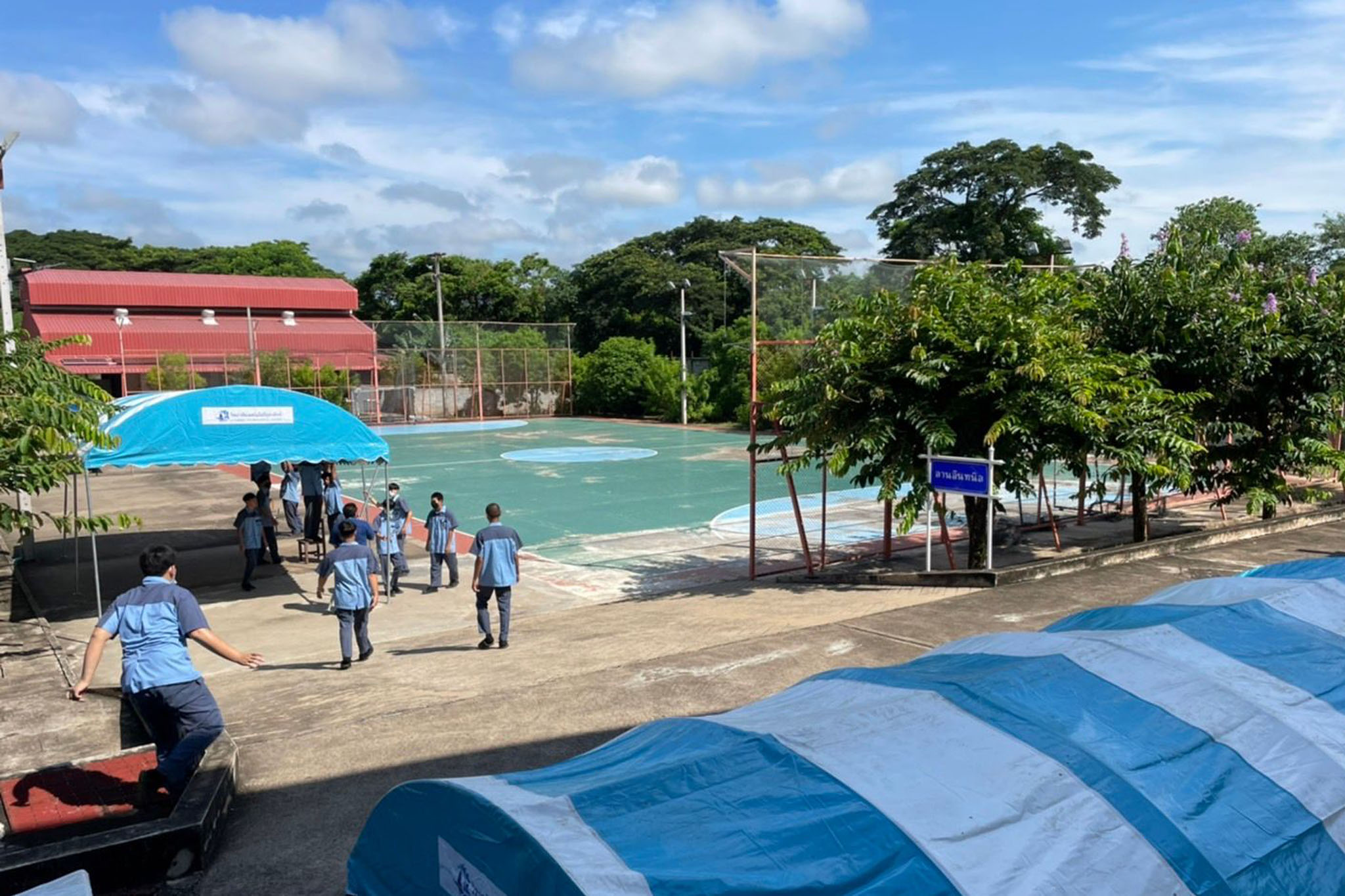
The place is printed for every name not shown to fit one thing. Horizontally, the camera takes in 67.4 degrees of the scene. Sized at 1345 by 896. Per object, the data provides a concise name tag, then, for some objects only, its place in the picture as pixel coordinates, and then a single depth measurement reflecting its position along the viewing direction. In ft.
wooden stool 56.90
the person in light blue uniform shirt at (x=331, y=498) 55.88
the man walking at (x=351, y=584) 32.83
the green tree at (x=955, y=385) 39.34
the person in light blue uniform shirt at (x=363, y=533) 42.04
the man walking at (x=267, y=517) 52.42
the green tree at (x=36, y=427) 28.76
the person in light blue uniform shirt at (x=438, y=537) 47.85
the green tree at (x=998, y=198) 192.13
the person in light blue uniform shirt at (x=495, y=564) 34.37
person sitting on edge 20.84
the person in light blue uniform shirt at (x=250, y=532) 48.98
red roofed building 162.50
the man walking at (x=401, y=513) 49.08
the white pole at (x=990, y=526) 40.55
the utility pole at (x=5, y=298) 59.31
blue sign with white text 39.09
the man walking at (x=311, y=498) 57.21
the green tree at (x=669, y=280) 219.82
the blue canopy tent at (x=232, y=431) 43.52
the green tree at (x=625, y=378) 177.58
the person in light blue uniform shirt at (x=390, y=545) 46.70
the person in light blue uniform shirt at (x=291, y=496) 59.62
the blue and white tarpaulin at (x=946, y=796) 10.40
